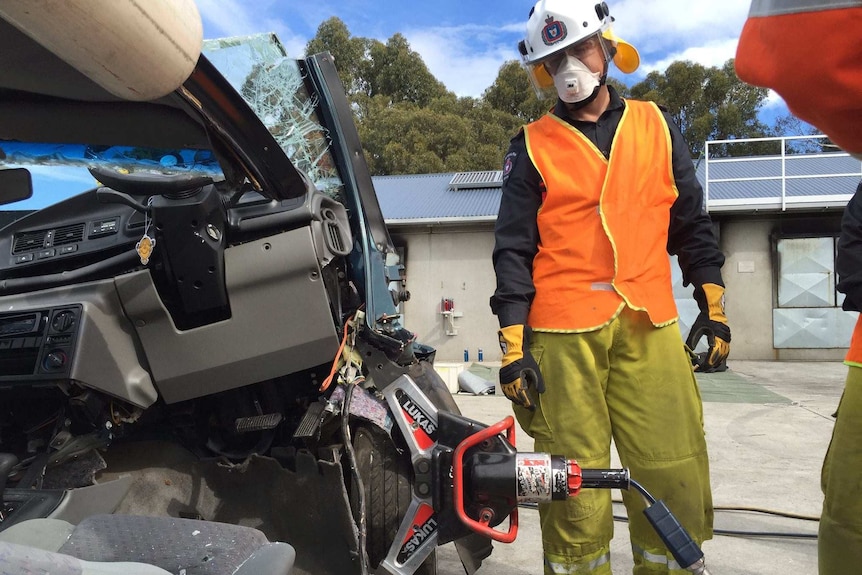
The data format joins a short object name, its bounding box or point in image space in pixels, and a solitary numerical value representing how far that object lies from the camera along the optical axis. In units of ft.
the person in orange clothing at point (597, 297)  6.98
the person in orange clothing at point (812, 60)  3.76
